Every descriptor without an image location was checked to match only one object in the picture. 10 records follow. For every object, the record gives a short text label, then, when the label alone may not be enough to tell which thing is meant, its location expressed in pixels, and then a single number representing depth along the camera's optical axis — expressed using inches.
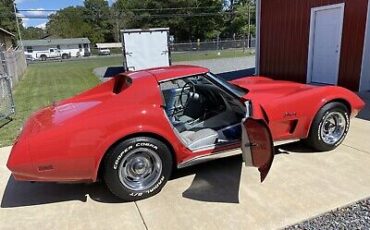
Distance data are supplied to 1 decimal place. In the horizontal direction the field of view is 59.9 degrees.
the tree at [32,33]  3732.0
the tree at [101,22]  3130.9
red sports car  123.2
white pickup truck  2346.2
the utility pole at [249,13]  2239.2
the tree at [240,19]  2476.1
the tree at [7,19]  2800.2
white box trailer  663.8
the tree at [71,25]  3105.3
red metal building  337.4
